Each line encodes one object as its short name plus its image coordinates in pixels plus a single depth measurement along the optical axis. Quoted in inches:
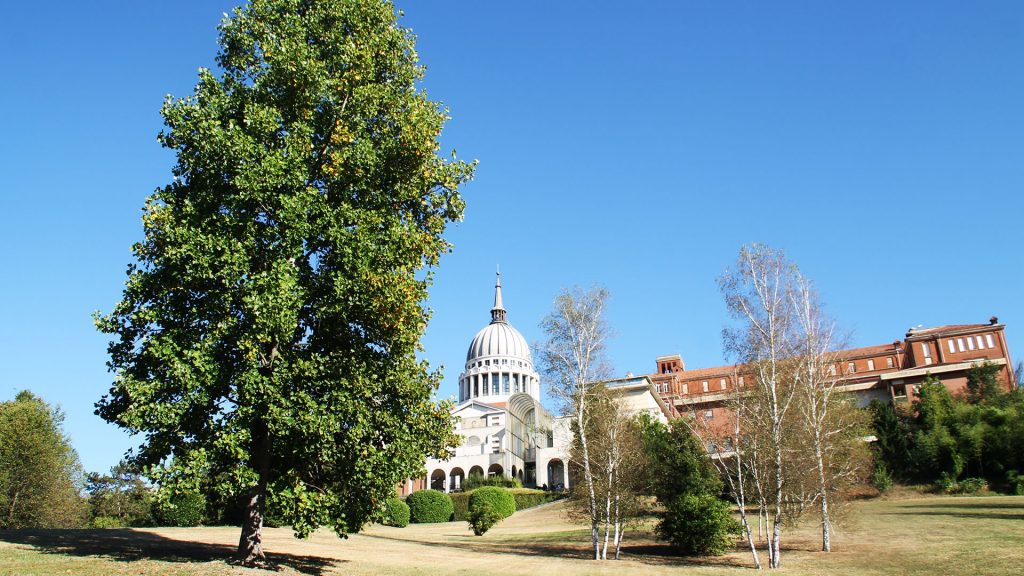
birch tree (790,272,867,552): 1092.5
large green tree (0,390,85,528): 1951.3
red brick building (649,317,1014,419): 2886.3
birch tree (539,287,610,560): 1144.8
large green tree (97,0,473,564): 639.1
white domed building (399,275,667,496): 3346.5
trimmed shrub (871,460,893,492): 2114.9
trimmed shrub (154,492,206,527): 1498.5
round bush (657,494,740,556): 1046.4
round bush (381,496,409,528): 1868.8
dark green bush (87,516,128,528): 1662.6
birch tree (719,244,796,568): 1013.2
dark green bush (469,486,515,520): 1570.0
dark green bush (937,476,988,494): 2013.7
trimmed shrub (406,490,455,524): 2159.2
